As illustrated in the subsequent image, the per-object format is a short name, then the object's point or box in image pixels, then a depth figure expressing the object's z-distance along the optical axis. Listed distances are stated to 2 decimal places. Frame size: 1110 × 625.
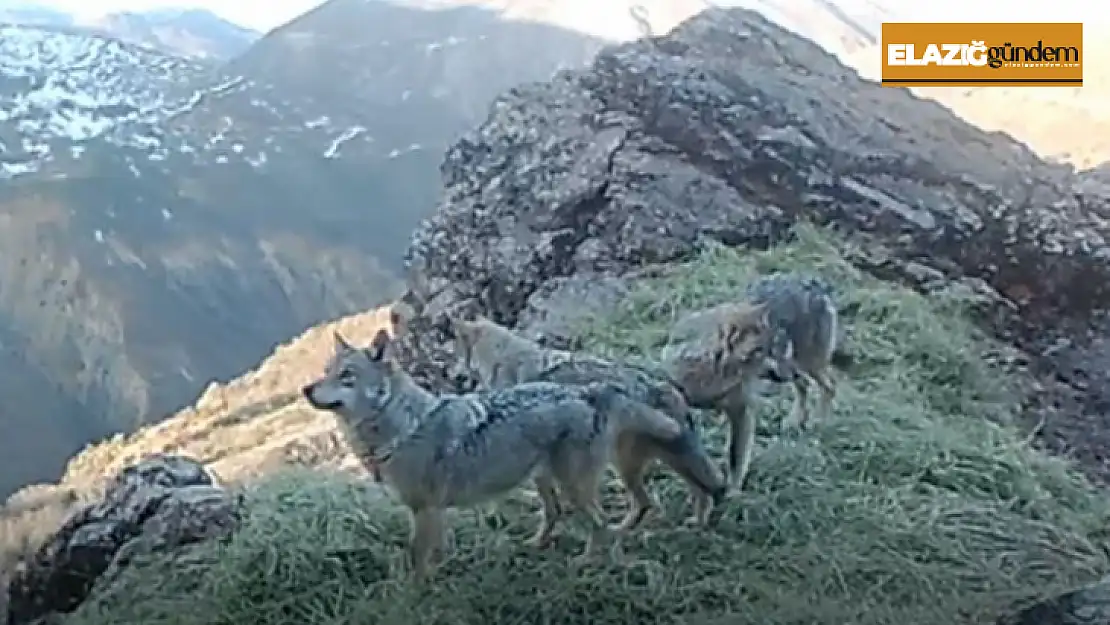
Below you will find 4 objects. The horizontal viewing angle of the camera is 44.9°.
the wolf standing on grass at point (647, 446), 4.54
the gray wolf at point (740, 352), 4.93
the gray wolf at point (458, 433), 4.20
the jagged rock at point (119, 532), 5.36
